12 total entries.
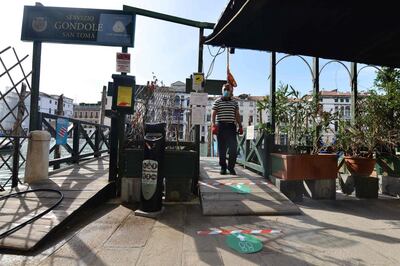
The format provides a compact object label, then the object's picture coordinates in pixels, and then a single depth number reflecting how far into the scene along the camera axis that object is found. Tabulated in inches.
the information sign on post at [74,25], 209.9
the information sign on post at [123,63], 199.8
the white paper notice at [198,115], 213.3
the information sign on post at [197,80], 213.8
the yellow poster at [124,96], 196.5
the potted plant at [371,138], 213.3
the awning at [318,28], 137.3
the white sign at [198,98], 213.6
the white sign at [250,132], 257.5
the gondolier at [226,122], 217.8
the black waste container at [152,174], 157.3
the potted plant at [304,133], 198.7
